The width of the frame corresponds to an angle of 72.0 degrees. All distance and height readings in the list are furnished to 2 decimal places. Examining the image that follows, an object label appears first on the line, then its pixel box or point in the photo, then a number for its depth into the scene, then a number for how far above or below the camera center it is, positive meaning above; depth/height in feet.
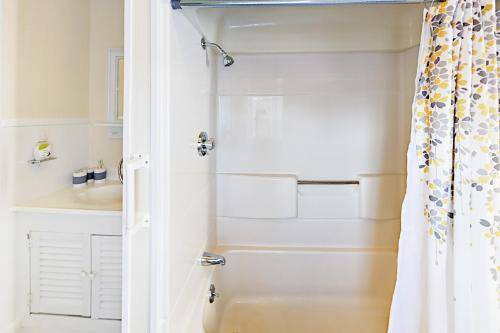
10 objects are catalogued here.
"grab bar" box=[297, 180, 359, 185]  7.84 -0.46
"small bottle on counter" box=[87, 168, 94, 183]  7.05 -0.32
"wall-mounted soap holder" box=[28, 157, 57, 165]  5.49 -0.03
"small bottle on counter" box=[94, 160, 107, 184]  7.06 -0.31
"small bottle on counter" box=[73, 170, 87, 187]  6.64 -0.36
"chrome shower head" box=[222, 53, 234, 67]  6.71 +2.01
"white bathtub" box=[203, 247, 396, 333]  7.34 -2.69
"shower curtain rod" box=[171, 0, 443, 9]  3.78 +1.77
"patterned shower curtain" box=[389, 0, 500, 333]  3.73 +0.05
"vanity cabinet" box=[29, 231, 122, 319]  5.15 -1.72
